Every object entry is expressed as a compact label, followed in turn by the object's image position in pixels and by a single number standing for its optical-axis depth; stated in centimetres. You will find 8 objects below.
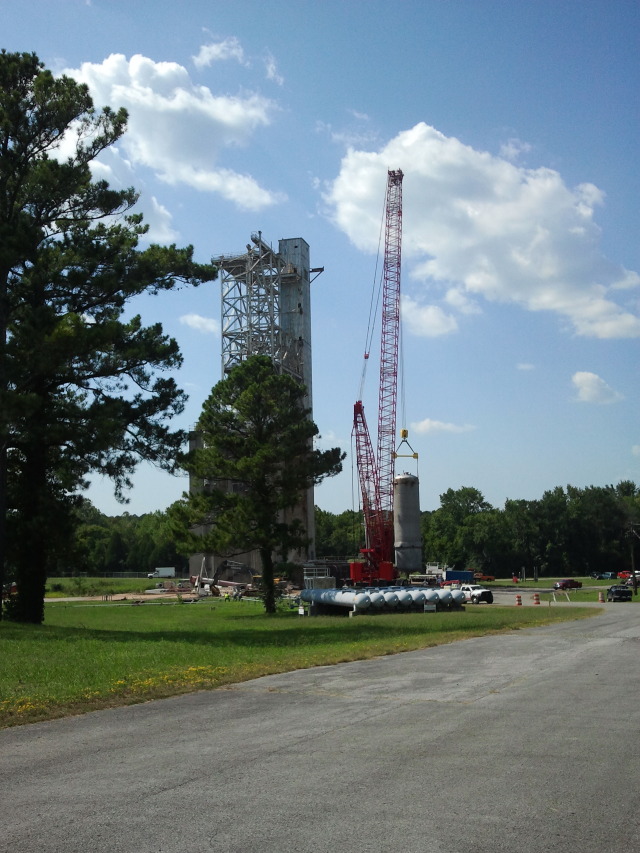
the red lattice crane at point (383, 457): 9806
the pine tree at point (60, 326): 2644
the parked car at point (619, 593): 5791
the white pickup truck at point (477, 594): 5941
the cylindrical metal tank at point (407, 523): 9381
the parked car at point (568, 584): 8168
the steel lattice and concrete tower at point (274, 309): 8994
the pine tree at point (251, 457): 4156
